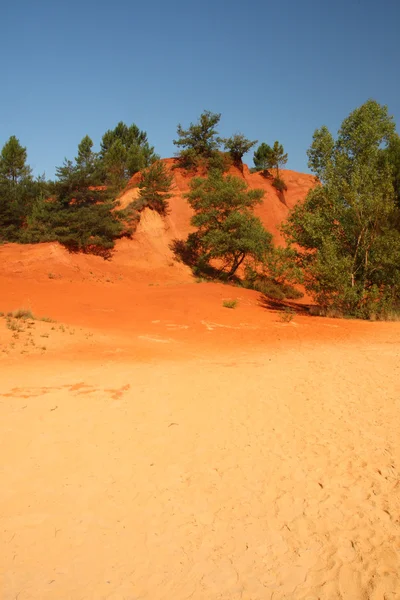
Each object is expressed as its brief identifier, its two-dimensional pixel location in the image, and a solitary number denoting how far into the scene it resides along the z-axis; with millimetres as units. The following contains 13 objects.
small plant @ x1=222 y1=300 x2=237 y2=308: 16172
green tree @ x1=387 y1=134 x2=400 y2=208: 20000
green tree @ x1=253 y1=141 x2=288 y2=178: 41969
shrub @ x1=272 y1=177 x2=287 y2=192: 40794
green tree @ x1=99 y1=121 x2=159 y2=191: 34653
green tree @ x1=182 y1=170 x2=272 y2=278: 24141
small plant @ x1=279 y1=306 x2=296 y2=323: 14508
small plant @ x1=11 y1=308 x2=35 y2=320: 11469
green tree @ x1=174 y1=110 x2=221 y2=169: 35938
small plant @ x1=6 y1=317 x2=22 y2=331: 10188
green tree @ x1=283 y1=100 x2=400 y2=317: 15328
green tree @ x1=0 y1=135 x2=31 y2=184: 30547
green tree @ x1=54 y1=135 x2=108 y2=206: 24938
